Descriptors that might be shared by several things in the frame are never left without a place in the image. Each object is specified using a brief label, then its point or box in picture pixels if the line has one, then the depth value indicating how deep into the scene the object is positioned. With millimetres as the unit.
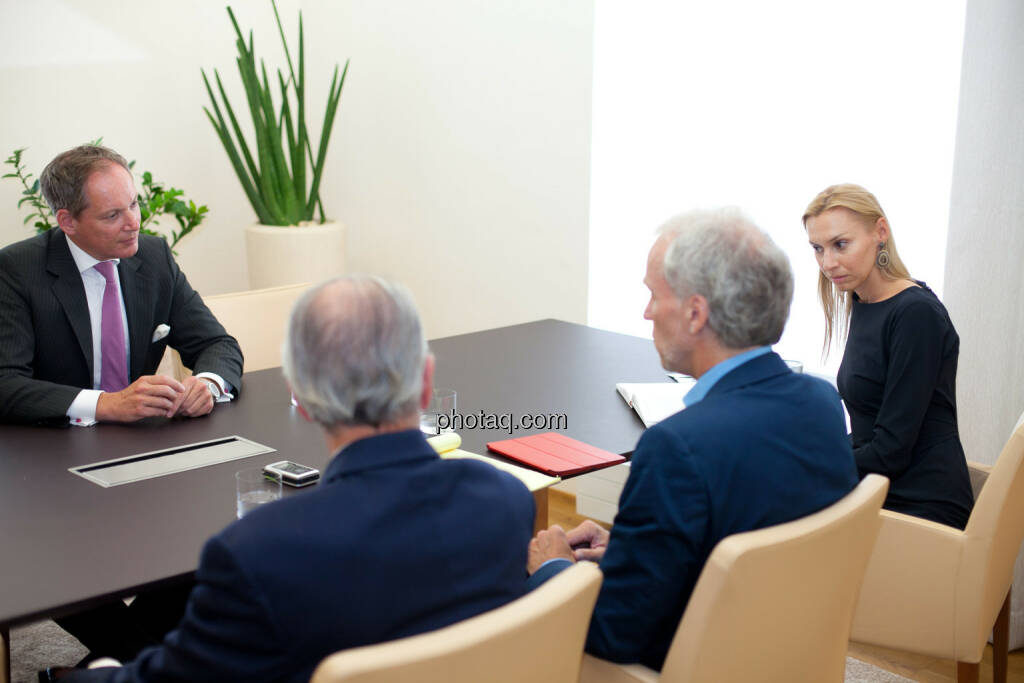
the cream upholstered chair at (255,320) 3217
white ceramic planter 4852
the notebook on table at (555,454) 2043
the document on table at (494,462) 1968
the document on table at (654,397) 2373
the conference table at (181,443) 1529
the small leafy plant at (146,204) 4359
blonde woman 2350
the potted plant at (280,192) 4777
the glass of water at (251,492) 1775
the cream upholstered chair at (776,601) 1361
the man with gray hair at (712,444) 1429
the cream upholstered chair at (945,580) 2139
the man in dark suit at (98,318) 2305
